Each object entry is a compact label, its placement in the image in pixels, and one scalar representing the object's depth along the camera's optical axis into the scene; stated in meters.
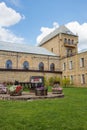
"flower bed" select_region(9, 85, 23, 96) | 7.01
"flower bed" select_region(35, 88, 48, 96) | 7.09
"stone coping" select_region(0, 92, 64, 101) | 6.31
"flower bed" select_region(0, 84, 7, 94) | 8.25
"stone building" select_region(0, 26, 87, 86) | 20.27
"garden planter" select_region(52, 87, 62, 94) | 8.24
